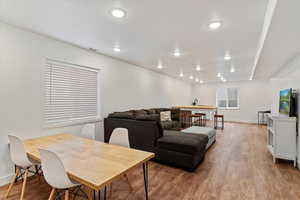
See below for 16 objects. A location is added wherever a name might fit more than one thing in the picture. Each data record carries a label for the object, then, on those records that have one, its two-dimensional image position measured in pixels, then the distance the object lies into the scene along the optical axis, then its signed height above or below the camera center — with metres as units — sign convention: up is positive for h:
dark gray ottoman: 2.66 -0.96
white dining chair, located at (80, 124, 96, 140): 2.70 -0.61
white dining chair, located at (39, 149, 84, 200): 1.28 -0.67
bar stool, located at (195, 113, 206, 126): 6.97 -1.13
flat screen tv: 3.02 -0.01
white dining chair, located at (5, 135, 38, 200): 1.79 -0.71
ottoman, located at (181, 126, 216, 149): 3.82 -0.84
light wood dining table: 1.21 -0.65
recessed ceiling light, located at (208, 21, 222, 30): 2.22 +1.20
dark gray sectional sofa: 2.71 -0.82
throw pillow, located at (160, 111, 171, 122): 5.28 -0.58
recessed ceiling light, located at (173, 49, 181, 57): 3.58 +1.23
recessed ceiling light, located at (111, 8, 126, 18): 1.93 +1.20
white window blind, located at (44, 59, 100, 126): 2.82 +0.13
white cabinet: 2.94 -0.76
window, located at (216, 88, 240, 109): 8.74 +0.18
